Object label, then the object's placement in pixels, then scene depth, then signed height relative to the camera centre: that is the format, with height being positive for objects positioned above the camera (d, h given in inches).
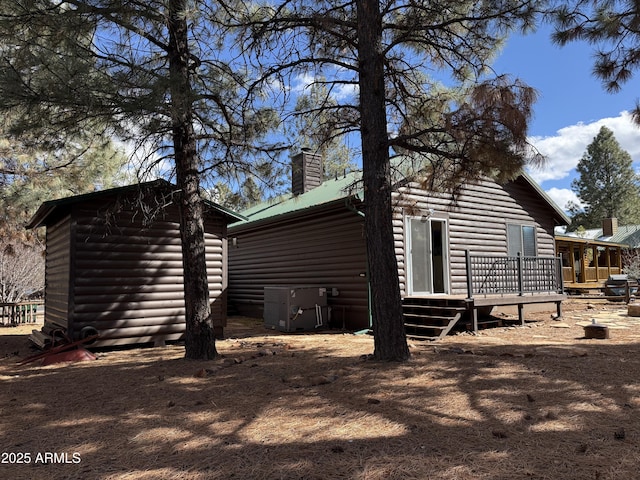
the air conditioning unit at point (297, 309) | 416.5 -29.8
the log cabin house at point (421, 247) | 414.0 +28.5
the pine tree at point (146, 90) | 214.1 +97.0
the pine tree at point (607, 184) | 1635.1 +313.9
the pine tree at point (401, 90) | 228.1 +107.6
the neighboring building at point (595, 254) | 897.5 +36.3
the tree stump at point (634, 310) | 436.1 -39.8
